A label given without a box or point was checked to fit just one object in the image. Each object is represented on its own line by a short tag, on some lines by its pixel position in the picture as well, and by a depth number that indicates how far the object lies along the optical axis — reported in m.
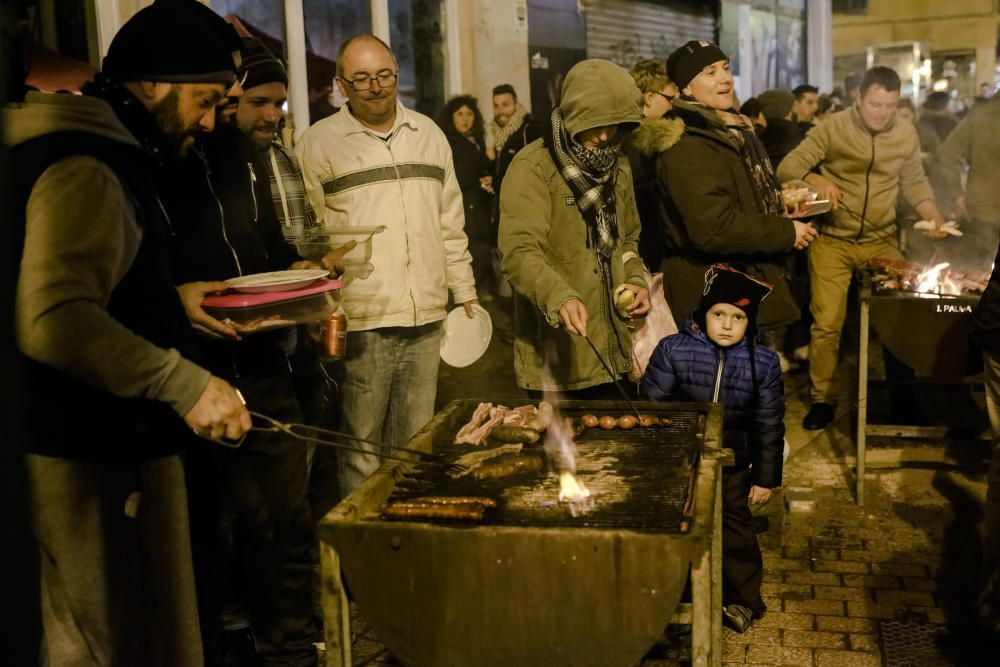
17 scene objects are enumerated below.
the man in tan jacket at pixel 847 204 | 7.42
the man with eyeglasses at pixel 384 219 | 4.78
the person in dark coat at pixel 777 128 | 9.75
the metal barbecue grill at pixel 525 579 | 2.76
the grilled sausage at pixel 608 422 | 3.92
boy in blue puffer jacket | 4.50
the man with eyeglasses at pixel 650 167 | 6.44
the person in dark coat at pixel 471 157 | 11.16
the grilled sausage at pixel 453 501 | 3.02
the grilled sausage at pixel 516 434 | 3.70
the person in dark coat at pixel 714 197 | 5.29
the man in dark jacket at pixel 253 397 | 3.78
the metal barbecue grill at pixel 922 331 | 5.84
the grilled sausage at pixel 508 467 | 3.38
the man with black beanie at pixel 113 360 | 2.65
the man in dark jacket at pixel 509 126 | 10.48
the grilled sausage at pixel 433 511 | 2.94
